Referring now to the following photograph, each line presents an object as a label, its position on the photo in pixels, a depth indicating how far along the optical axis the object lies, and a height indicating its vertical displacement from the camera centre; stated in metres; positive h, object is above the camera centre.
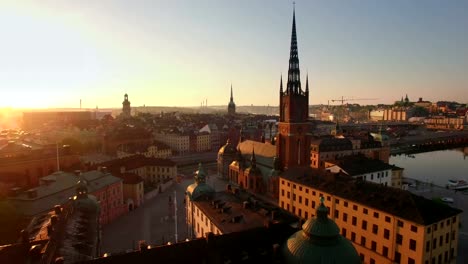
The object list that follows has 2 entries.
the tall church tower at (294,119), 79.69 -3.36
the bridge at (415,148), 187.38 -24.12
